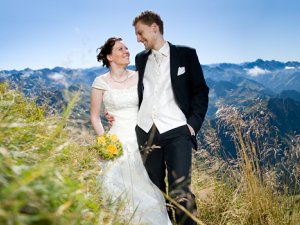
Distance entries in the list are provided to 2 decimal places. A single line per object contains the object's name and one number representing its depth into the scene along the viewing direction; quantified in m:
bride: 3.06
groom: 3.03
